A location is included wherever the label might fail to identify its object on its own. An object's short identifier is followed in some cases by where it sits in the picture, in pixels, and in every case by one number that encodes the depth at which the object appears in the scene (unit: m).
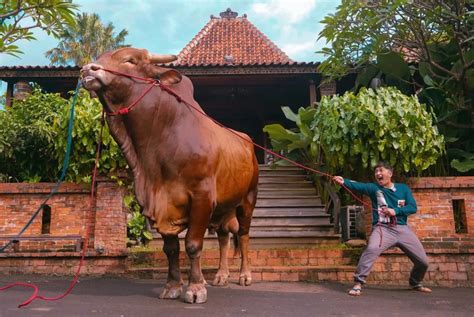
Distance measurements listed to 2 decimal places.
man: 4.74
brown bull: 3.94
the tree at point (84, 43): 29.23
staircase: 7.42
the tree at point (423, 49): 7.69
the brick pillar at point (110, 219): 6.18
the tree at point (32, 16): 4.87
